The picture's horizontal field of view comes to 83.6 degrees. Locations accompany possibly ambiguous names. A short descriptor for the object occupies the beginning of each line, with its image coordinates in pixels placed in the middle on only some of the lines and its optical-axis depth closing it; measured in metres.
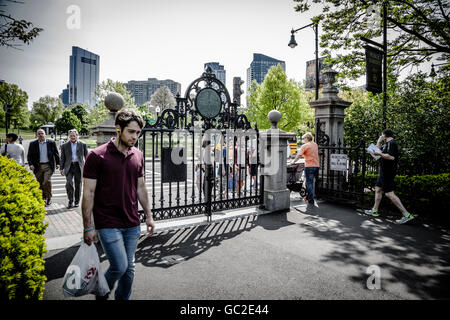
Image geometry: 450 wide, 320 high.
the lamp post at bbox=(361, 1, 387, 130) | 7.67
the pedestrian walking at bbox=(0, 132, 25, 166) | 7.43
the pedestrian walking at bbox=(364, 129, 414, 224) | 5.85
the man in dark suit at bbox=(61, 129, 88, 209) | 7.02
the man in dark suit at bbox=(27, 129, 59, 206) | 7.15
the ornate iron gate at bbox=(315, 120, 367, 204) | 7.78
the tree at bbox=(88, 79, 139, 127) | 34.98
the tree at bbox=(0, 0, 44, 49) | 4.21
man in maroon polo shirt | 2.33
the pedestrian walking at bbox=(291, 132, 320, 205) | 7.43
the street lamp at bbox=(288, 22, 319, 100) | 14.63
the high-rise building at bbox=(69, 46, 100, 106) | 75.25
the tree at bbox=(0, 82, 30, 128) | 34.62
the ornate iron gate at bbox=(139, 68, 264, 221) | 5.52
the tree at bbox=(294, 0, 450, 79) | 9.95
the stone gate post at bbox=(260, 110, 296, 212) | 6.81
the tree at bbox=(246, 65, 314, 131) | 29.23
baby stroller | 9.34
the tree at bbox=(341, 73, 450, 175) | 7.52
